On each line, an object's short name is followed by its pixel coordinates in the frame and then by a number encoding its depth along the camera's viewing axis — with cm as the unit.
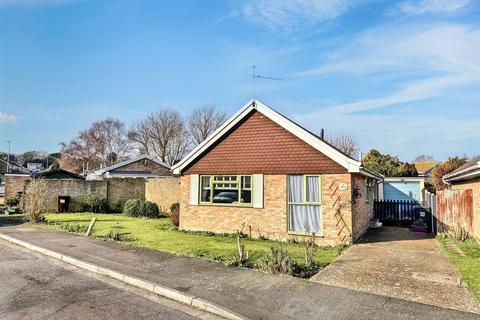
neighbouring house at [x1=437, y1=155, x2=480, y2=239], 1159
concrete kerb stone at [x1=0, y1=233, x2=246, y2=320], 590
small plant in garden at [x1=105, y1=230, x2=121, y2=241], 1250
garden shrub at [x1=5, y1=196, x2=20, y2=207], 2369
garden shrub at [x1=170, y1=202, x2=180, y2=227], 1625
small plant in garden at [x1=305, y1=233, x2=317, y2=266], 868
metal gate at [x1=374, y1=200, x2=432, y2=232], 1811
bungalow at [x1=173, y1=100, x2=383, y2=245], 1193
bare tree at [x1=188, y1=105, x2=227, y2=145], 5166
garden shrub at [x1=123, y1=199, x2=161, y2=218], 2052
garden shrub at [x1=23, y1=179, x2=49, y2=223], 1710
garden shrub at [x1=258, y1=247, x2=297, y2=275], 796
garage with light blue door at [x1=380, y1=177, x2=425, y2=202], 2498
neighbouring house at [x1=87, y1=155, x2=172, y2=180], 3759
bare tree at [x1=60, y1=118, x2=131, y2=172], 6069
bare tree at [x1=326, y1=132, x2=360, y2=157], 4863
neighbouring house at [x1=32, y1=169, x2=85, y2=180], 2678
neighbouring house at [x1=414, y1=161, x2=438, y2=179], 5428
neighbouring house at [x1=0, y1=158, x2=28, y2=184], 6119
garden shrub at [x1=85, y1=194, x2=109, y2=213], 2277
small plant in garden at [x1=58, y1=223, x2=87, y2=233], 1445
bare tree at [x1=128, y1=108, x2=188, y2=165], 5144
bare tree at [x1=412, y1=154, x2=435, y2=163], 8320
